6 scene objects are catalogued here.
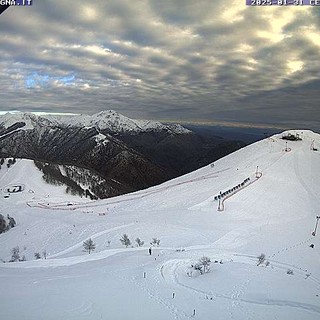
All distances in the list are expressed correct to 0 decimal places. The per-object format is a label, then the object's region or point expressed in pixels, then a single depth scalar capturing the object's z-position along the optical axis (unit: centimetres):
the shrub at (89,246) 2817
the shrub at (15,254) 3022
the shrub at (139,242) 2770
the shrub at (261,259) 2180
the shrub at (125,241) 2813
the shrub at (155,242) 2744
